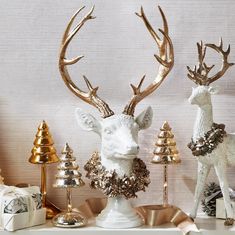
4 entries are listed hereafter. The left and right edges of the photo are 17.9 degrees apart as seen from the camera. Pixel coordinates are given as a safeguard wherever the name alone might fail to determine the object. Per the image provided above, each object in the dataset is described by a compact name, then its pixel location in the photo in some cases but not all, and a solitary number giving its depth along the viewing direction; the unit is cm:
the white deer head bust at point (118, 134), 164
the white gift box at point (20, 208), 166
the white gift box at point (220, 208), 177
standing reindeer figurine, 171
